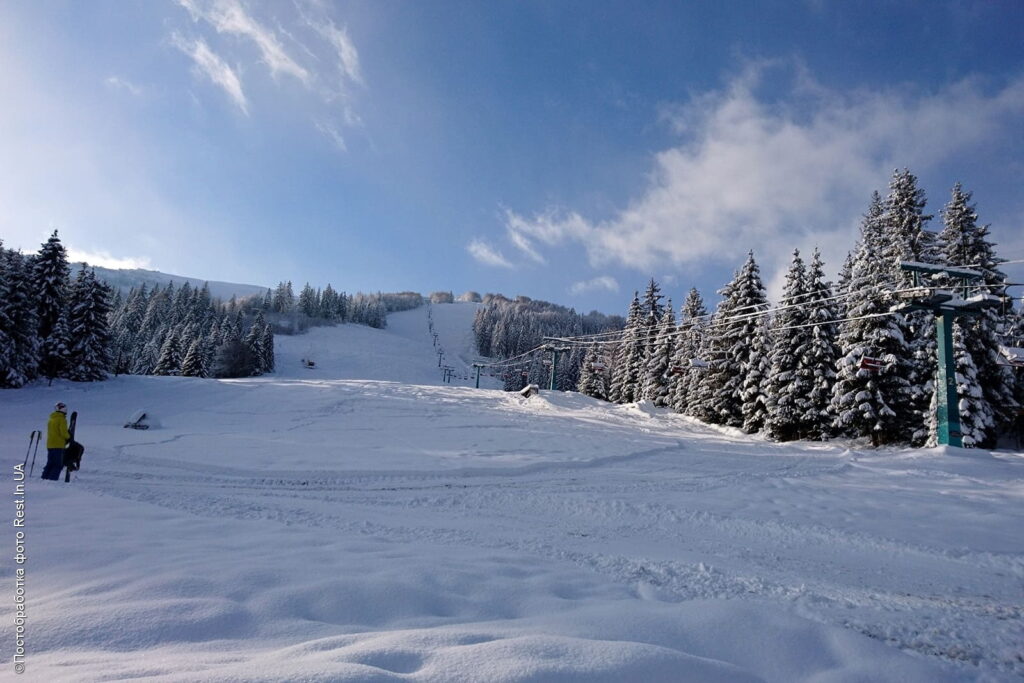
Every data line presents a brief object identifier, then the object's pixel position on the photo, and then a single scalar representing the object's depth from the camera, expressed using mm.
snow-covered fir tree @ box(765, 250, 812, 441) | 28406
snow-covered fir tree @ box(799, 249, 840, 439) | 27734
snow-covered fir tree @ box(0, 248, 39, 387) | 29531
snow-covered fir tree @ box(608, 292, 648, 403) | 52719
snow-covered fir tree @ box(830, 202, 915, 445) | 24375
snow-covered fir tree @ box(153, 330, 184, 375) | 58125
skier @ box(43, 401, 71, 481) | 10023
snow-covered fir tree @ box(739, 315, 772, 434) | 31016
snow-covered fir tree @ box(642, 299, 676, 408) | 46375
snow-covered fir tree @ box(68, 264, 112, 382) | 34812
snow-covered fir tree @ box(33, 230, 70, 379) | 34000
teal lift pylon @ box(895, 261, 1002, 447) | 16734
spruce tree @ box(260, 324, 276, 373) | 79562
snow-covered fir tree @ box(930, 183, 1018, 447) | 22203
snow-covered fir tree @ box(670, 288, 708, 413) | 39875
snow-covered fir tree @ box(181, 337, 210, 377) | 58372
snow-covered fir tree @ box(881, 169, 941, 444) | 24641
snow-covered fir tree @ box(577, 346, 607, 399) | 67500
